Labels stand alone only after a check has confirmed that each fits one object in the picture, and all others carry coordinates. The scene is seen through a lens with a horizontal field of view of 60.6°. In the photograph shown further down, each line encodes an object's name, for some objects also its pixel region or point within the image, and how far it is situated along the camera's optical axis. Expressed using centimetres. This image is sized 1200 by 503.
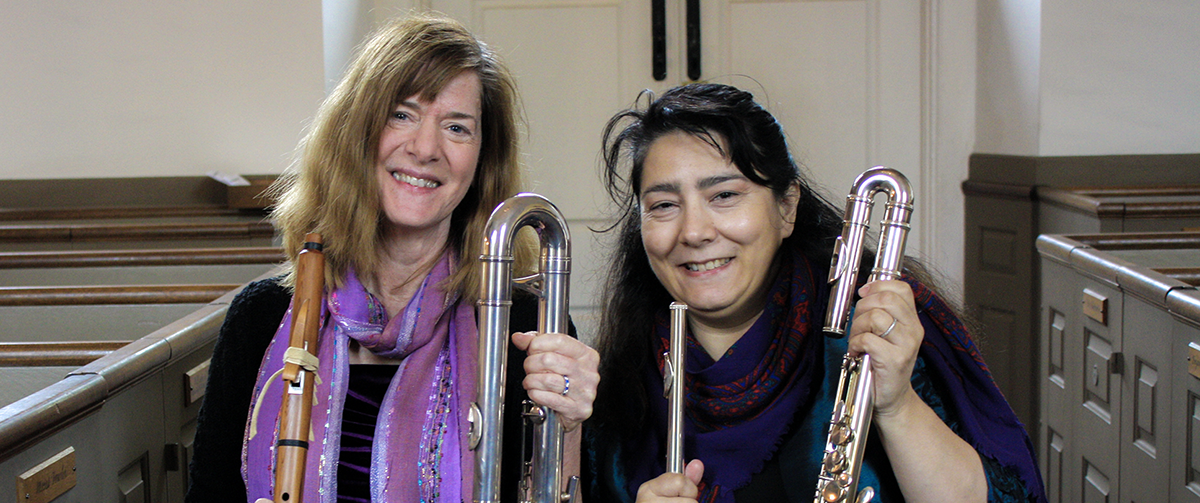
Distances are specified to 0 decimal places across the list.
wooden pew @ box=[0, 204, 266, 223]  356
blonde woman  143
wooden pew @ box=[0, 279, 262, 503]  142
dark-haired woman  132
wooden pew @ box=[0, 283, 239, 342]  217
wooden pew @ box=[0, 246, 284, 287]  266
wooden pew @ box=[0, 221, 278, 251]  317
